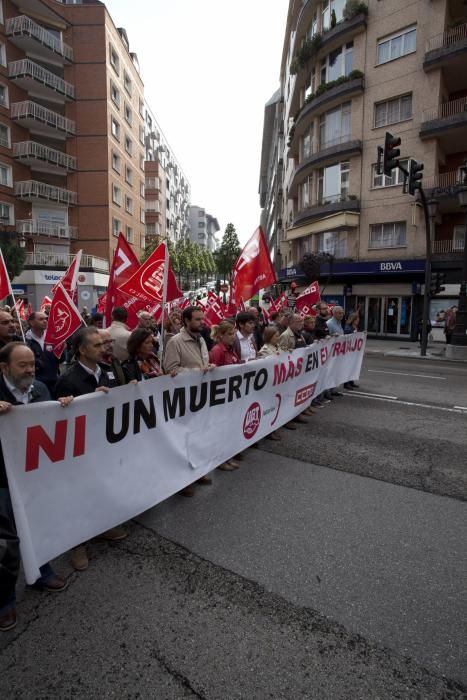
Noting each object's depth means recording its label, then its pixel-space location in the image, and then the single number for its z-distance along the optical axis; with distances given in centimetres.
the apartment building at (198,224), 13100
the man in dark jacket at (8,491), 250
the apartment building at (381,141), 2109
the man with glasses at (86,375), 323
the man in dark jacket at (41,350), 540
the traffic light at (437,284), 1527
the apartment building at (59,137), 2946
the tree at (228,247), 6309
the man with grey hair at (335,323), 873
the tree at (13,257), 2416
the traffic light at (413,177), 1334
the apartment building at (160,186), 5322
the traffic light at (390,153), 1148
